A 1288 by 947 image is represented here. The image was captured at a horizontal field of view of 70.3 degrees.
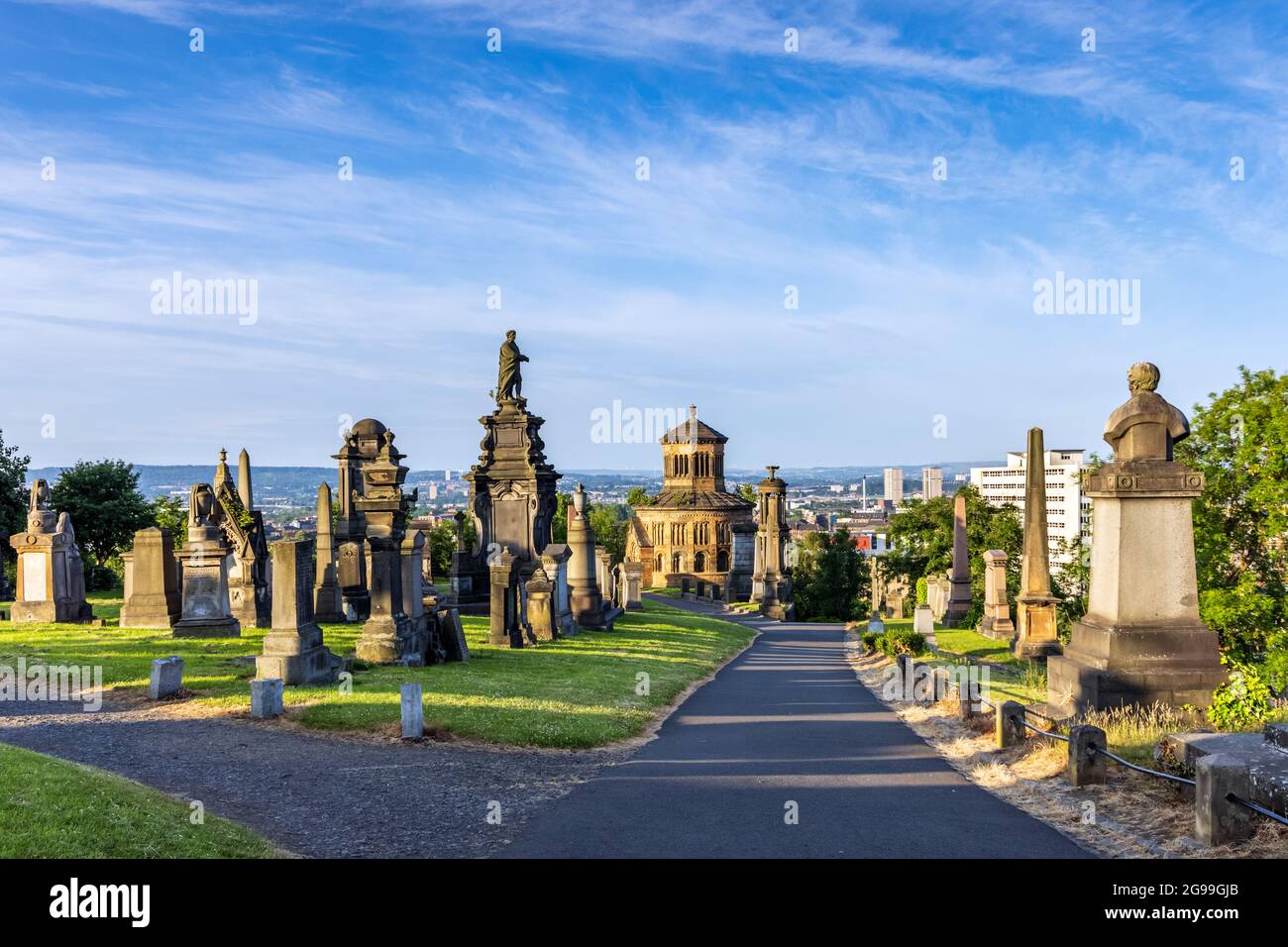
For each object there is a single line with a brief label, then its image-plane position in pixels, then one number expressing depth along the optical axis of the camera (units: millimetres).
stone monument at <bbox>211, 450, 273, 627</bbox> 23328
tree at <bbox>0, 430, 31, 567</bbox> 36625
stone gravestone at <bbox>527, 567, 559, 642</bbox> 23766
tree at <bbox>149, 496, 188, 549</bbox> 43219
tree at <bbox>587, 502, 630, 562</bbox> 86875
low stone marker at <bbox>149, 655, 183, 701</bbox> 13633
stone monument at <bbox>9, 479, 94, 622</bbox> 21828
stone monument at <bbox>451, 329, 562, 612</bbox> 30781
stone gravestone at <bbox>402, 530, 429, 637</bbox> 18266
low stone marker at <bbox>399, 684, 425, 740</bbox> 11609
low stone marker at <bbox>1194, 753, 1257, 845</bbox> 6887
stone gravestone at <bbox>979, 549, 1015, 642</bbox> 28578
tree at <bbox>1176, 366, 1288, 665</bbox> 19078
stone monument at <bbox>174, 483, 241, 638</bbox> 19734
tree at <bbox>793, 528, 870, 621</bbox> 45031
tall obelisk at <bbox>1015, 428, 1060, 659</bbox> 24047
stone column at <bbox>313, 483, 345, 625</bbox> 23609
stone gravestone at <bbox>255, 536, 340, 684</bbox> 14719
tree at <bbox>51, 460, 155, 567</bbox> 40531
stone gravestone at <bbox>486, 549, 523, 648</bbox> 21922
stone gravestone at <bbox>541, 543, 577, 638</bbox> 25188
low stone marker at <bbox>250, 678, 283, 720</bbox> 12672
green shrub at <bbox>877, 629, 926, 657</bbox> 22812
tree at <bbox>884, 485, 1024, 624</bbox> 47469
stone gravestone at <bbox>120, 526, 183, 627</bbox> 21109
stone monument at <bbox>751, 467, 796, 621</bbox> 42062
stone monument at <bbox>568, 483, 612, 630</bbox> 27875
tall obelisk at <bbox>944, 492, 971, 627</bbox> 33375
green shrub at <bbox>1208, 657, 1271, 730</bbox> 9250
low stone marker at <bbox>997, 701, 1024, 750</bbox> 11320
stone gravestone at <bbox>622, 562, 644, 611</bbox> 37125
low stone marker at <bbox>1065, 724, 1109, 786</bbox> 8977
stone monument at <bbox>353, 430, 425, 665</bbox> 17359
